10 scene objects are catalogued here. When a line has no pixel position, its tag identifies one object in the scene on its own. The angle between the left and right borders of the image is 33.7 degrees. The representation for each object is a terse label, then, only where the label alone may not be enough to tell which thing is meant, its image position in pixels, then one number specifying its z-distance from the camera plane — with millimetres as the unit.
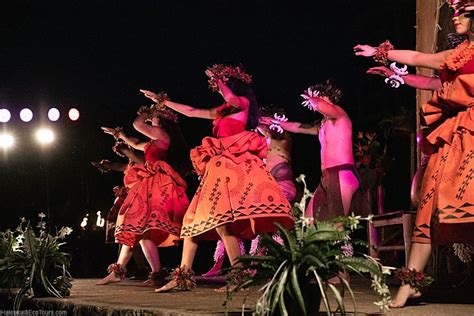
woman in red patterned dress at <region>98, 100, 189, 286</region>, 7125
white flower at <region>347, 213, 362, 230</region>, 3342
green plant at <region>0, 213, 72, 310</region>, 5777
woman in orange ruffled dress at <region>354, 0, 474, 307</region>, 3955
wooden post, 5867
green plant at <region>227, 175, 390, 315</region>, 3248
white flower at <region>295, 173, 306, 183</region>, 3454
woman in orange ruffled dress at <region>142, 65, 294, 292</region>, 5797
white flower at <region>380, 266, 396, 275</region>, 3302
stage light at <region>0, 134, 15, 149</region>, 12219
